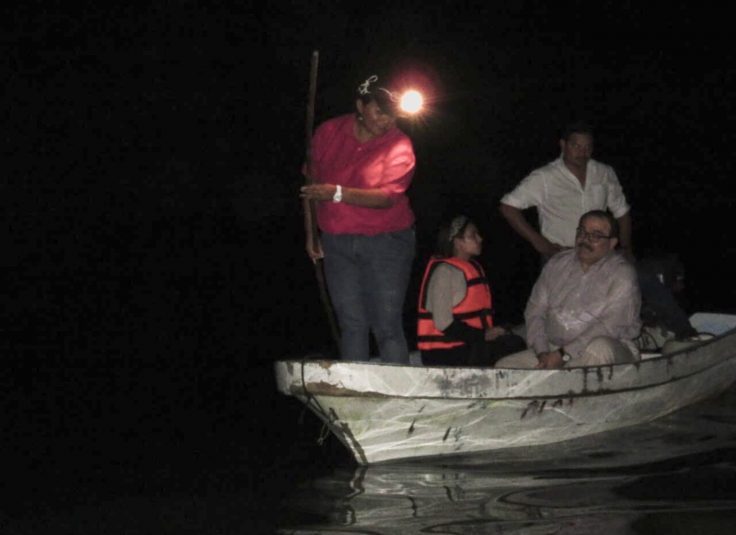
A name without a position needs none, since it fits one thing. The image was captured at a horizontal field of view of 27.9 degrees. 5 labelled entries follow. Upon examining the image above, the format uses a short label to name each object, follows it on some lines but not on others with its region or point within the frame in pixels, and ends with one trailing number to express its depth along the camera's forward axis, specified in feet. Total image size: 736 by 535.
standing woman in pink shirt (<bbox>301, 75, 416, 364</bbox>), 27.58
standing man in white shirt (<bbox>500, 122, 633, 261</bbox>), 33.22
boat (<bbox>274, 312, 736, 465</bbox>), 27.58
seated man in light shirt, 30.37
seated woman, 31.07
